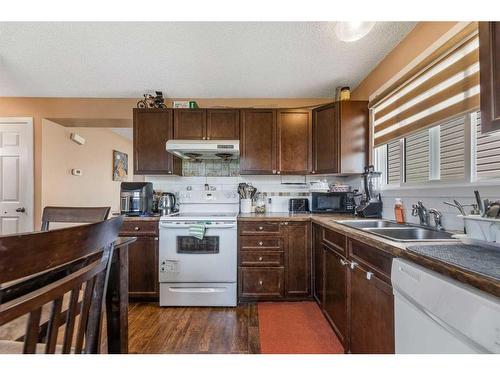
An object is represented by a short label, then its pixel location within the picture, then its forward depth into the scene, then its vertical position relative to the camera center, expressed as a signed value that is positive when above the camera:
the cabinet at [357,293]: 1.10 -0.63
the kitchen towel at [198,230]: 2.27 -0.41
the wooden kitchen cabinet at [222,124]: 2.66 +0.76
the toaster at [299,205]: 2.84 -0.20
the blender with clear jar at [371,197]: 2.12 -0.08
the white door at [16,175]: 2.90 +0.18
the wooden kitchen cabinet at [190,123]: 2.66 +0.77
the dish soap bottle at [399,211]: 1.77 -0.17
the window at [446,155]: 1.28 +0.24
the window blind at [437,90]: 1.24 +0.67
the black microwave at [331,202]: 2.64 -0.15
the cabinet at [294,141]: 2.71 +0.57
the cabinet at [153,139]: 2.65 +0.59
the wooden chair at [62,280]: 0.42 -0.21
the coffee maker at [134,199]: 2.53 -0.11
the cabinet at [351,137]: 2.42 +0.56
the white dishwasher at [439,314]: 0.58 -0.38
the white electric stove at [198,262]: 2.29 -0.74
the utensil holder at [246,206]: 2.80 -0.21
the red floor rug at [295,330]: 1.67 -1.17
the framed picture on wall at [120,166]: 4.95 +0.53
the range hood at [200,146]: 2.42 +0.46
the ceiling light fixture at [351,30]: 1.34 +0.96
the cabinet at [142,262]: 2.35 -0.75
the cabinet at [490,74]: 0.84 +0.44
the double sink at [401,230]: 1.36 -0.28
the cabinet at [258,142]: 2.69 +0.56
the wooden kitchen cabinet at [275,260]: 2.35 -0.73
